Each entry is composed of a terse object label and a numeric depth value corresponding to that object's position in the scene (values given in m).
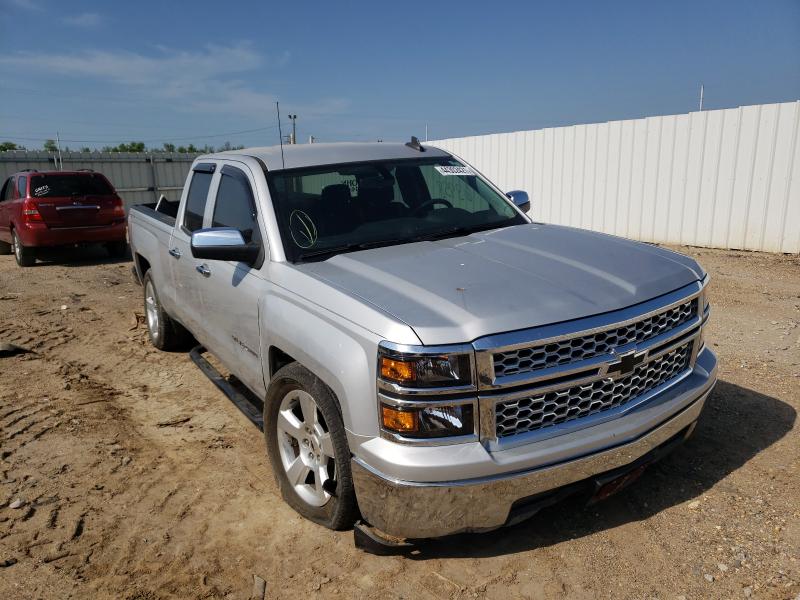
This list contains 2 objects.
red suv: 11.77
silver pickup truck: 2.49
